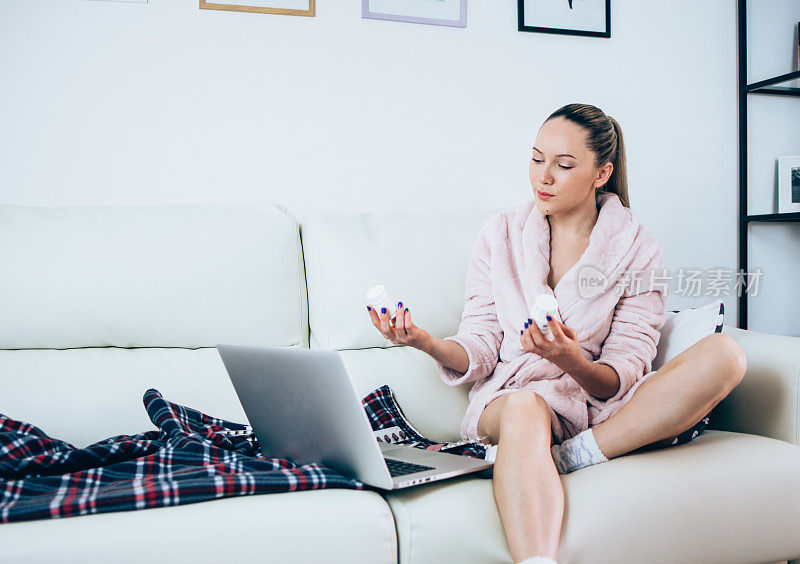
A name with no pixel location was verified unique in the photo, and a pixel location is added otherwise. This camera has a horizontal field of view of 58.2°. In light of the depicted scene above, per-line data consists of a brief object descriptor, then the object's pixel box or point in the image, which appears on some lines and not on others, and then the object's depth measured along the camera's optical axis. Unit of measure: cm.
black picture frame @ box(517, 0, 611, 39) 202
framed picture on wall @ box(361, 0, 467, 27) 190
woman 114
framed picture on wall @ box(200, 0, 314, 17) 178
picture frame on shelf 227
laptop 96
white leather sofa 95
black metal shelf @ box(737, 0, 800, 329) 221
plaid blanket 92
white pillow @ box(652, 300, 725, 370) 144
